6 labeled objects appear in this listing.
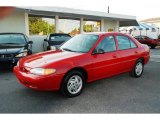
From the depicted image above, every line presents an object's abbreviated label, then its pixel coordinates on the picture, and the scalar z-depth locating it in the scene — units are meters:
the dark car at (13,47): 5.26
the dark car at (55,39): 8.61
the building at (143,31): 23.80
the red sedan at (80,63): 3.17
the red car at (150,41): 15.09
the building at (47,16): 9.95
